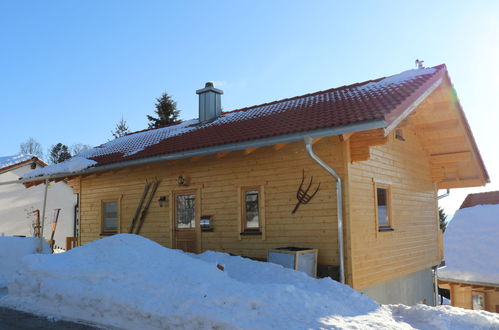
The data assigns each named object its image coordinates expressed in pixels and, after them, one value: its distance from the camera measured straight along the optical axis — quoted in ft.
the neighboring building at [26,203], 79.00
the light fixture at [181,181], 36.58
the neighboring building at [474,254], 55.72
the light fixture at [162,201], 38.27
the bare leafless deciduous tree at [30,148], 194.29
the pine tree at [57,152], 184.83
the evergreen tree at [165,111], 121.08
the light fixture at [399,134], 37.50
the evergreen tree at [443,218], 127.09
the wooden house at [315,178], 28.40
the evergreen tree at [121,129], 142.51
